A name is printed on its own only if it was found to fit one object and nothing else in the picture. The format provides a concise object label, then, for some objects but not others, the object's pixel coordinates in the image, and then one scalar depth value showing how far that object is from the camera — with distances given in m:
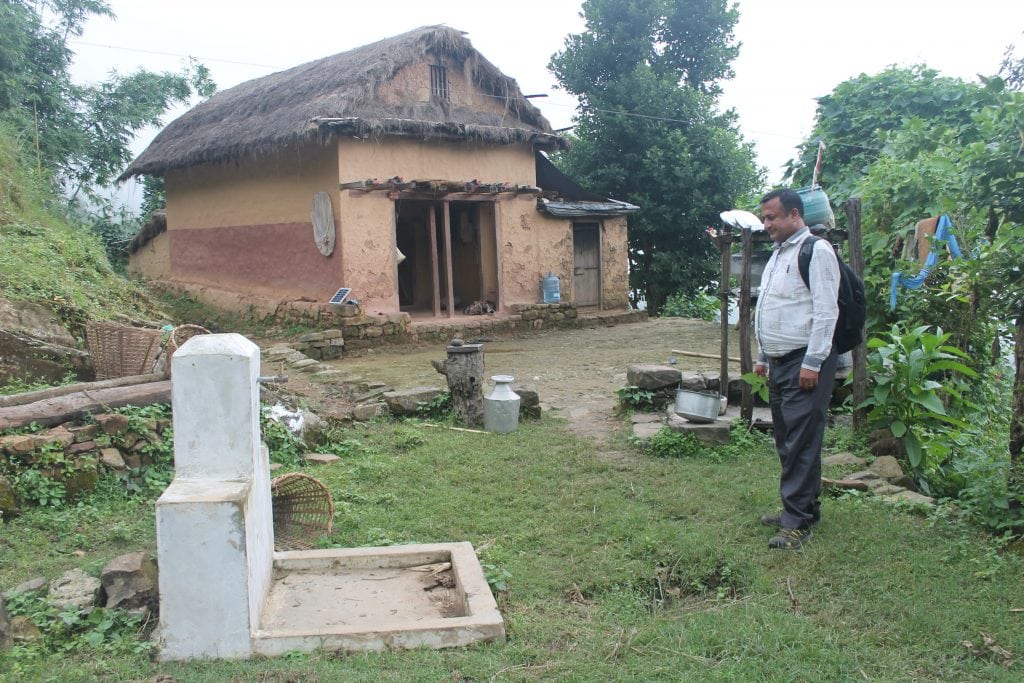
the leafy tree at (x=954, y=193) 4.05
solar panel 11.81
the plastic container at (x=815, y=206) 6.06
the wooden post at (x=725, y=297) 6.53
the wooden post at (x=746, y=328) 6.32
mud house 11.98
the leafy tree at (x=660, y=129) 18.86
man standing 4.04
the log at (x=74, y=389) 5.45
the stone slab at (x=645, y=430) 6.25
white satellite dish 6.37
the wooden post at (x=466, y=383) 7.08
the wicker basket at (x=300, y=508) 4.56
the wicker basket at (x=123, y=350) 6.51
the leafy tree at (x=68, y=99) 16.83
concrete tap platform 3.19
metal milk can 6.82
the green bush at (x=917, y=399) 5.29
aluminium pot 6.11
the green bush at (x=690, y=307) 19.15
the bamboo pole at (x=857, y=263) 5.67
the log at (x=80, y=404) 5.12
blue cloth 5.61
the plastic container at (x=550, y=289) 14.39
